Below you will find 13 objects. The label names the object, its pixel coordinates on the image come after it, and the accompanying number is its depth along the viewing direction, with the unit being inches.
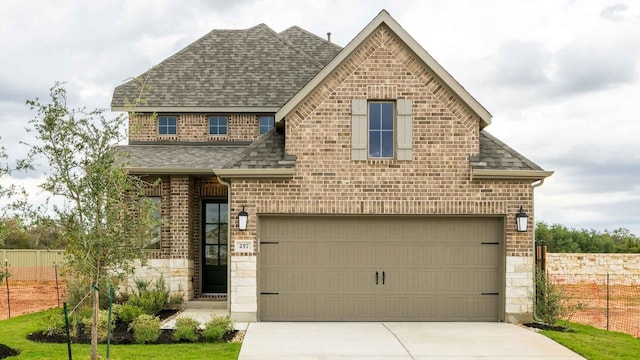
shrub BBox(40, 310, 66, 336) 512.1
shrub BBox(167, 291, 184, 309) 678.5
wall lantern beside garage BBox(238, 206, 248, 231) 581.6
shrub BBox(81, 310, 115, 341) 497.5
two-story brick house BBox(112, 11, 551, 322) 587.2
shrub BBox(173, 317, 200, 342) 487.7
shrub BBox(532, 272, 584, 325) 580.4
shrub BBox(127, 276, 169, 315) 620.1
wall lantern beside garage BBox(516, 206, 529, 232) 586.6
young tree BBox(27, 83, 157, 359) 393.7
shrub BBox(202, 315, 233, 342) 485.4
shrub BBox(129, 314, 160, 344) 486.6
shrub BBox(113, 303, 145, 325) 572.4
